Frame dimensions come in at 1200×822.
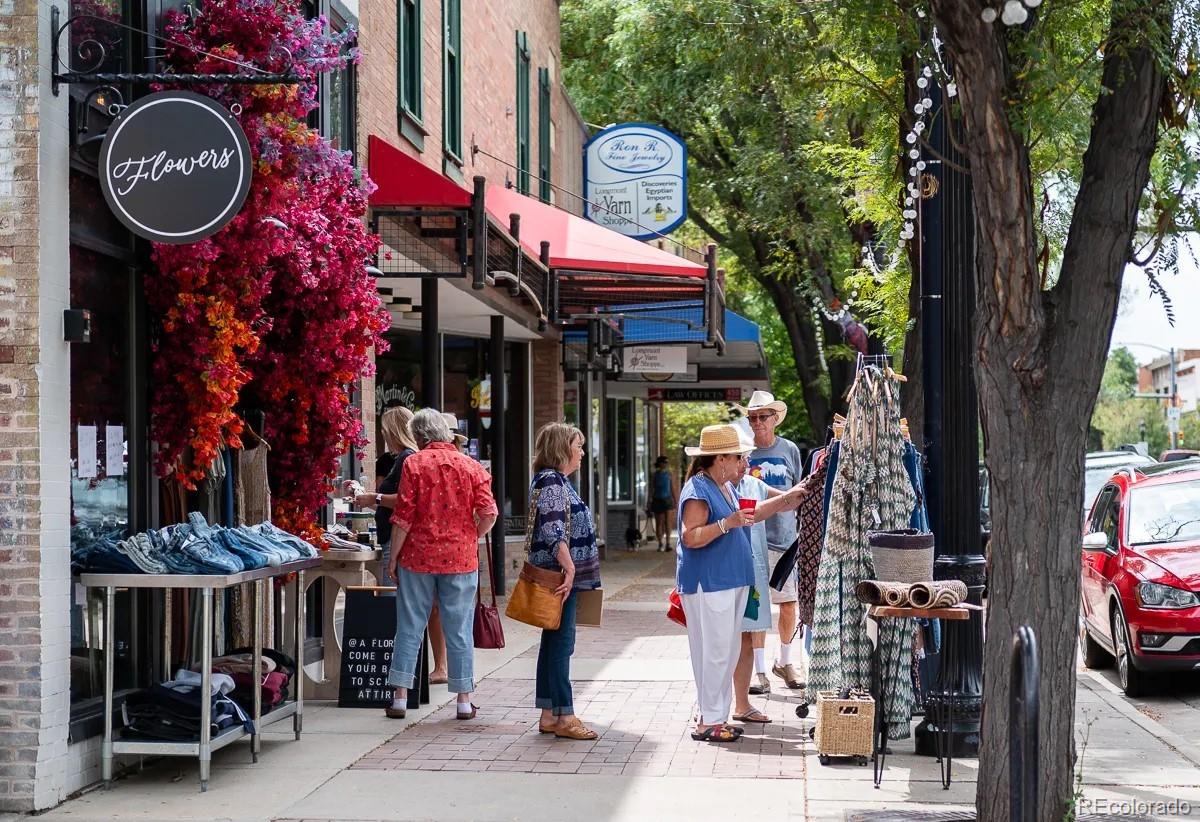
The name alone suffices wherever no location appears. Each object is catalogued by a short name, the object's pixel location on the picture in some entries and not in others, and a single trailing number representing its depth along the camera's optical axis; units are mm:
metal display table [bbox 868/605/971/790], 13711
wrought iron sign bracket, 13711
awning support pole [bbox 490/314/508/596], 32658
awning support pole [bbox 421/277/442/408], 25989
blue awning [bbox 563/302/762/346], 35712
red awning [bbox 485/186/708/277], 29947
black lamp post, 15939
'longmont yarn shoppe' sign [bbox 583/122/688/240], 40417
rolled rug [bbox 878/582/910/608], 13696
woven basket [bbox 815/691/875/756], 14677
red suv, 20567
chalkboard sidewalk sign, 18276
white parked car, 38392
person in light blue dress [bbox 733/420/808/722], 16765
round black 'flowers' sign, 13797
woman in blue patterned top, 16594
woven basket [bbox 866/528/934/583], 13984
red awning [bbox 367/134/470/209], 22281
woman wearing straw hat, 16469
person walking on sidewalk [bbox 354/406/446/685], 19585
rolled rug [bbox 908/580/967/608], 13665
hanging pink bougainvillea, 15308
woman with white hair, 17451
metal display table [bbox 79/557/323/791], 13906
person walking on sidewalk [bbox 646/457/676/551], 58522
